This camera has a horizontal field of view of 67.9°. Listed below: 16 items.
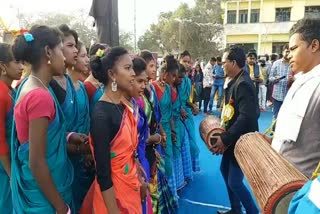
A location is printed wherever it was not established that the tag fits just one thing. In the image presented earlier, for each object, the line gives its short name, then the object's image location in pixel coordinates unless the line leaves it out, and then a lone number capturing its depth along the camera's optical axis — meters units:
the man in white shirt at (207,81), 6.75
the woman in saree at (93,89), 1.66
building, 20.00
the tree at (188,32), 23.35
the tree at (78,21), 27.49
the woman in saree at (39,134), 1.03
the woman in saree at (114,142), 1.11
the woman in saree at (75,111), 1.38
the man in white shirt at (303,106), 1.12
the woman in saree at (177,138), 2.58
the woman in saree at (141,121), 1.40
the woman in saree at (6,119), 1.34
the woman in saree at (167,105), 2.38
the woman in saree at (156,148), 1.85
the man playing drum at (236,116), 1.93
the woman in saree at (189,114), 2.83
